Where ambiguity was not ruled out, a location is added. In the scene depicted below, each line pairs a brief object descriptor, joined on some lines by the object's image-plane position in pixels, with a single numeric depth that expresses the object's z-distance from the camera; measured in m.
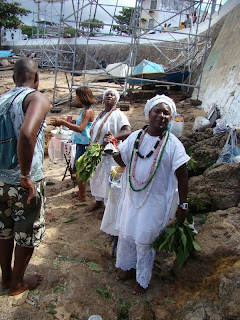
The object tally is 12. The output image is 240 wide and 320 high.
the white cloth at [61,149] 5.55
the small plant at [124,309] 2.54
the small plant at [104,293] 2.71
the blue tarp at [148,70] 11.12
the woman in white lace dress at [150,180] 2.45
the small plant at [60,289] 2.69
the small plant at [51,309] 2.45
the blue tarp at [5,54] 30.00
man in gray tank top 2.04
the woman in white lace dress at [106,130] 3.81
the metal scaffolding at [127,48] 11.15
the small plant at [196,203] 3.58
